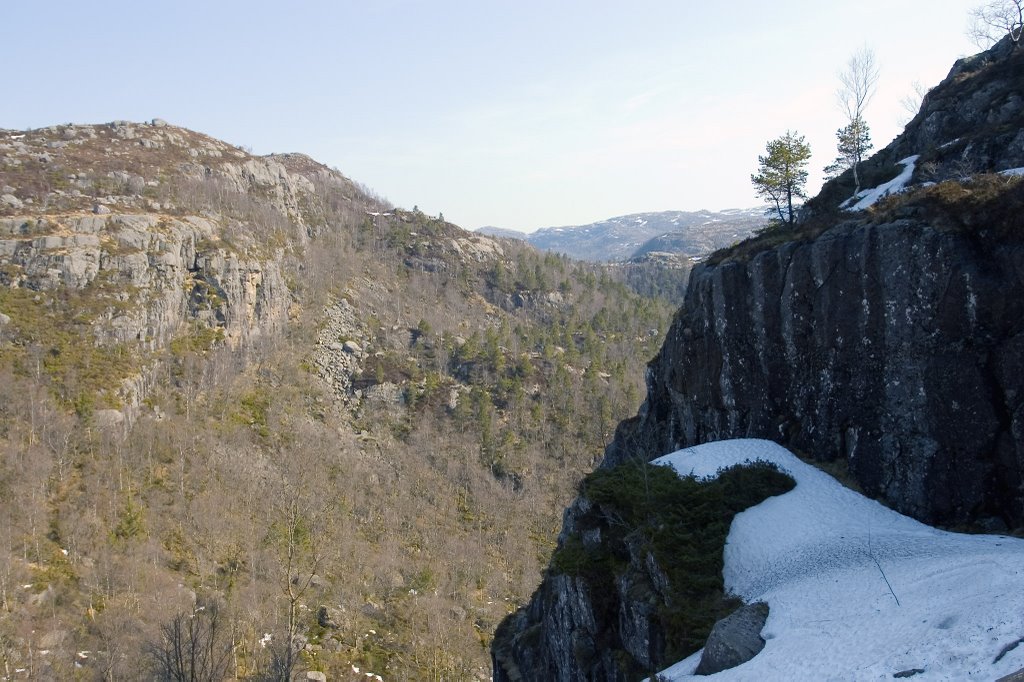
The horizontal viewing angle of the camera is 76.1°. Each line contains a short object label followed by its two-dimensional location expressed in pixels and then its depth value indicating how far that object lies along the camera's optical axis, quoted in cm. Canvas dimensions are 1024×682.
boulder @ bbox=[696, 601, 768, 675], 1442
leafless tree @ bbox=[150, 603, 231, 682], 3475
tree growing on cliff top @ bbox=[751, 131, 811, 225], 3725
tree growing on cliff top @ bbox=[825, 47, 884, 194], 3947
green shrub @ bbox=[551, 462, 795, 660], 1789
